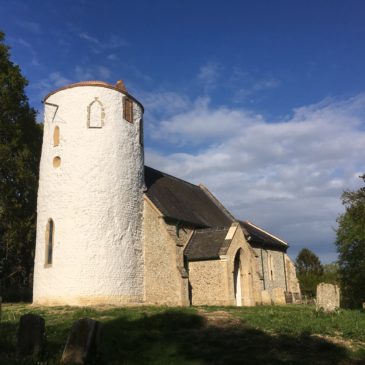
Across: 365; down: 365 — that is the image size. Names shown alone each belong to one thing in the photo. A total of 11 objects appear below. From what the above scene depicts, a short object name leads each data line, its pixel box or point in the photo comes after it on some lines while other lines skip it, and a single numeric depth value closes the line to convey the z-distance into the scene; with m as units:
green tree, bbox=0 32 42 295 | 29.23
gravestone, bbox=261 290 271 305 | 30.00
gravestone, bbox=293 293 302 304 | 38.92
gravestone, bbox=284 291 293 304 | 35.56
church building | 23.56
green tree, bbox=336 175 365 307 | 30.84
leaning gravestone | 9.35
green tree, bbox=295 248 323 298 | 59.75
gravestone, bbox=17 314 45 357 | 10.27
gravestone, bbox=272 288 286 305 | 34.34
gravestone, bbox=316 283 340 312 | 18.55
